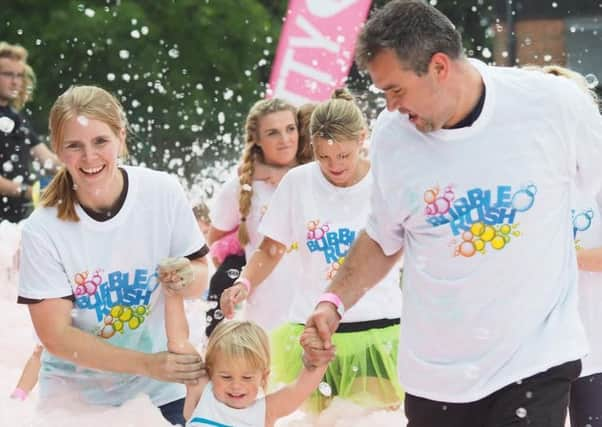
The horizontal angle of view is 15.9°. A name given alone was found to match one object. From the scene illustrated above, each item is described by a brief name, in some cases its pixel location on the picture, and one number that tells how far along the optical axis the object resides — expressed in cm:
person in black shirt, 1572
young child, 744
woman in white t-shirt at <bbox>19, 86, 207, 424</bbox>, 739
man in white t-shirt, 646
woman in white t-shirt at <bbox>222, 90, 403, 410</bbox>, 961
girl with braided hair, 1160
